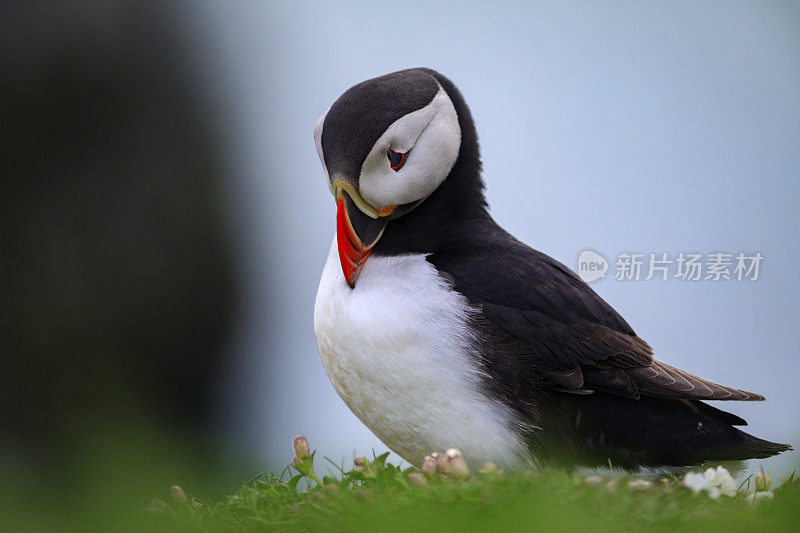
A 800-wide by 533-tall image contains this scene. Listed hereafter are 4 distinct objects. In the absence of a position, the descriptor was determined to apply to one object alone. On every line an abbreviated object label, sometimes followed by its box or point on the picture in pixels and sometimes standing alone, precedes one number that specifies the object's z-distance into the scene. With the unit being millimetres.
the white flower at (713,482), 4812
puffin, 5695
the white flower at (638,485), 4629
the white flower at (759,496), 5004
